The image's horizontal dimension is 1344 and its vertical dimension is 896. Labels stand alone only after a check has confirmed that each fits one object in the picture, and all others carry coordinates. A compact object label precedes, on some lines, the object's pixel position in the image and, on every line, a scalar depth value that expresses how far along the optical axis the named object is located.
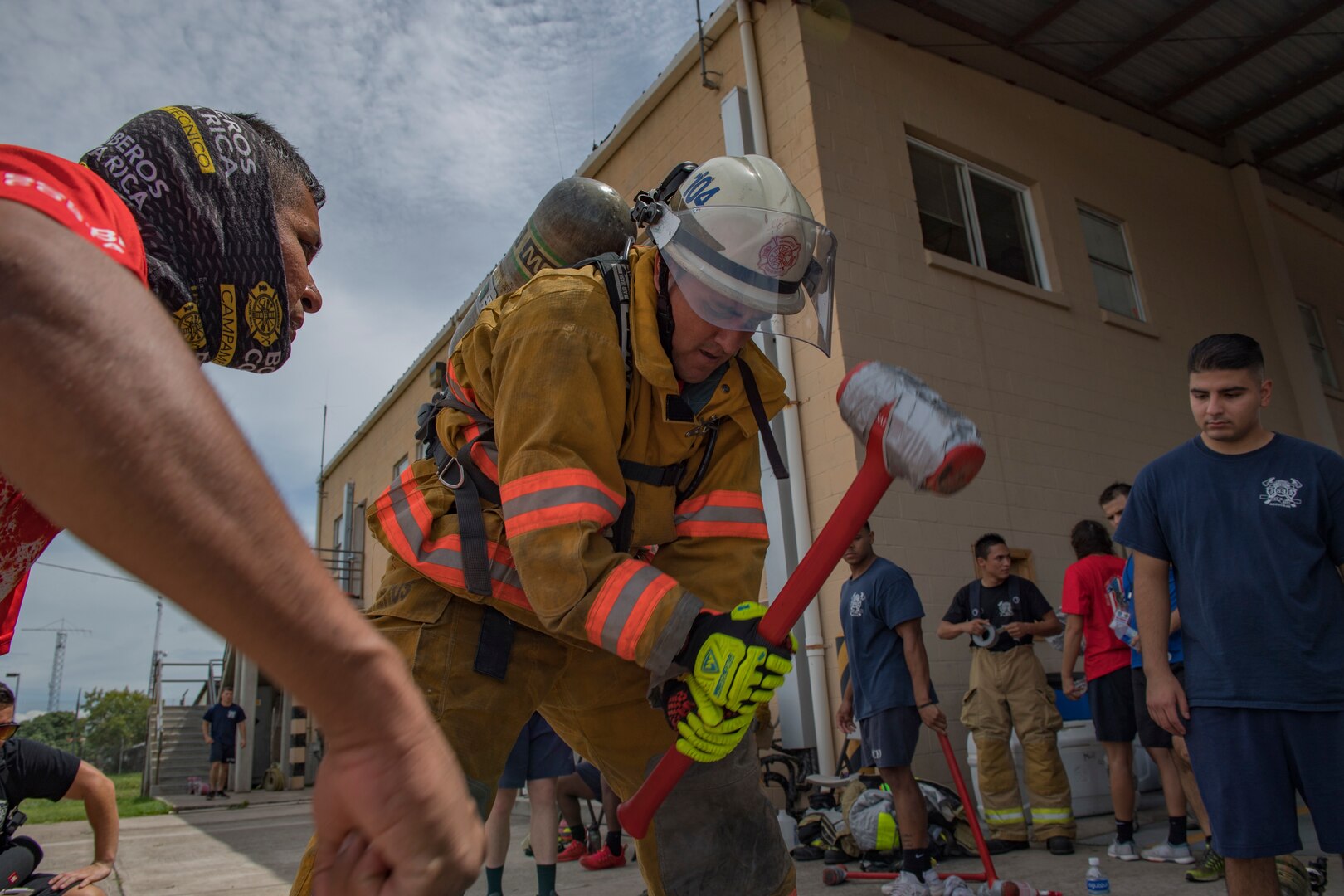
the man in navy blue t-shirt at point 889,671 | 4.89
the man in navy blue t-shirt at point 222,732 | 14.80
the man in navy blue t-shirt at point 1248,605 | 2.69
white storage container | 6.30
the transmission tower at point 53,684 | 72.06
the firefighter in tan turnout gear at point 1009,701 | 5.41
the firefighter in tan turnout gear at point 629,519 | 1.85
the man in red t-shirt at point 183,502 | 0.59
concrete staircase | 20.52
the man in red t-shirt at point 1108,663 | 5.02
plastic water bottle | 3.94
